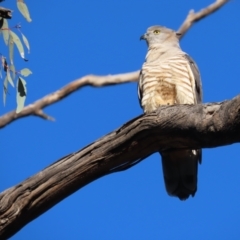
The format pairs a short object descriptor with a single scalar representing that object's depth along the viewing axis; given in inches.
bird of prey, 365.2
